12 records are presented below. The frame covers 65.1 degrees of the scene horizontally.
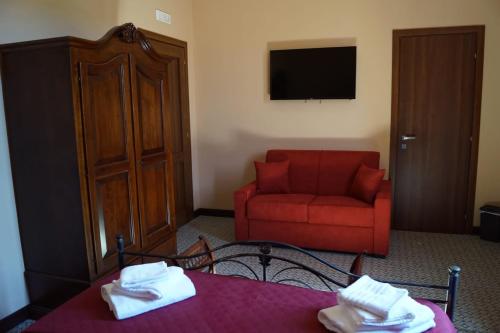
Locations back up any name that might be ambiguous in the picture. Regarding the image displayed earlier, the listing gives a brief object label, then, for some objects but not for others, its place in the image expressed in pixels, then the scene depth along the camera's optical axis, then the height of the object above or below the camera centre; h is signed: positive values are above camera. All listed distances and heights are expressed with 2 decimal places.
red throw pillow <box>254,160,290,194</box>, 4.33 -0.76
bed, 1.45 -0.79
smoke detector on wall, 4.32 +1.05
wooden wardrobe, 2.41 -0.25
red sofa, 3.77 -1.00
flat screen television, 4.47 +0.40
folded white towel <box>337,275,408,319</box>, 1.36 -0.69
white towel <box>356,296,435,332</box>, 1.33 -0.74
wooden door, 4.24 -0.23
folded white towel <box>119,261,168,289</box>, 1.58 -0.68
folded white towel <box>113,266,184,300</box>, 1.56 -0.71
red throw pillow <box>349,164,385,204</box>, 3.86 -0.76
